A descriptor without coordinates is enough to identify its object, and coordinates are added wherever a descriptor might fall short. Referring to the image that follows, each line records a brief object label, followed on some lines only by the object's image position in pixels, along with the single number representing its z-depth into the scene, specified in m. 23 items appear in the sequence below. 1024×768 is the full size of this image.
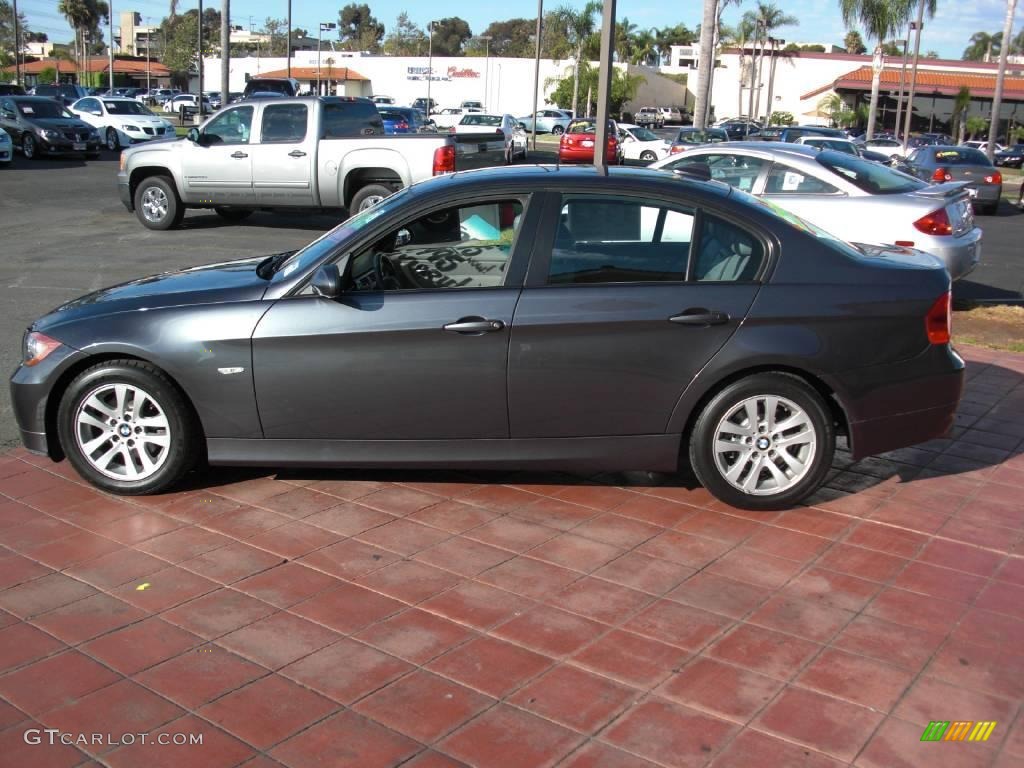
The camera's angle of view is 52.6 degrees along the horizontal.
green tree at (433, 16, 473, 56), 139.38
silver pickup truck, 14.52
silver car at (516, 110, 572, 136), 61.44
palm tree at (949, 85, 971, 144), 53.22
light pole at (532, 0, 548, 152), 38.09
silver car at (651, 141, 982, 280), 9.84
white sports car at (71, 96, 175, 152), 32.91
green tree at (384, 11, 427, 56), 118.75
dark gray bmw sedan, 4.99
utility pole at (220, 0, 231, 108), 27.89
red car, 33.12
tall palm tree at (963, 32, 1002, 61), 113.16
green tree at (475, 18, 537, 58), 128.88
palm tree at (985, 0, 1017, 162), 34.37
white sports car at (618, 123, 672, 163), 34.81
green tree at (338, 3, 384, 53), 146.62
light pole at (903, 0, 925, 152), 45.00
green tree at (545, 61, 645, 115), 71.79
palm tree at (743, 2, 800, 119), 72.12
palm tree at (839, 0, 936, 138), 45.28
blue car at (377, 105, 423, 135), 33.75
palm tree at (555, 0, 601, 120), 73.38
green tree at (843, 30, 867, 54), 106.11
